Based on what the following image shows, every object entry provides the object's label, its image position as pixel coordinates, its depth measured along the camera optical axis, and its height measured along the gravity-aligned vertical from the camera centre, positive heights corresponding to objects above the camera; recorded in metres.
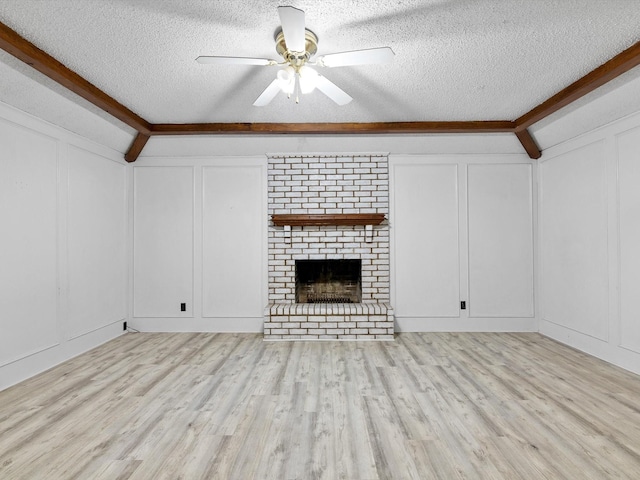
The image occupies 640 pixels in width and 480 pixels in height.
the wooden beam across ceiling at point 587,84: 2.35 +1.28
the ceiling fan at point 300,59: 1.80 +1.13
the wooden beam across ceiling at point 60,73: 2.12 +1.29
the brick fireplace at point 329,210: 4.38 +0.43
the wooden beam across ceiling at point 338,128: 3.81 +1.32
